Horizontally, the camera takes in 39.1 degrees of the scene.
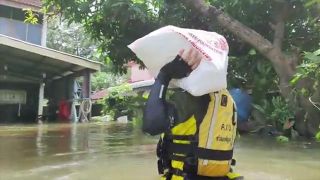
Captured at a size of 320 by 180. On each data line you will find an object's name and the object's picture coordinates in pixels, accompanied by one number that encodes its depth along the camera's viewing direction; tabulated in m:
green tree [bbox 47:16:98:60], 38.56
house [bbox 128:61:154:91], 24.86
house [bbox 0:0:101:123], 17.41
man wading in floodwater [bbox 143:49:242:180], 2.10
